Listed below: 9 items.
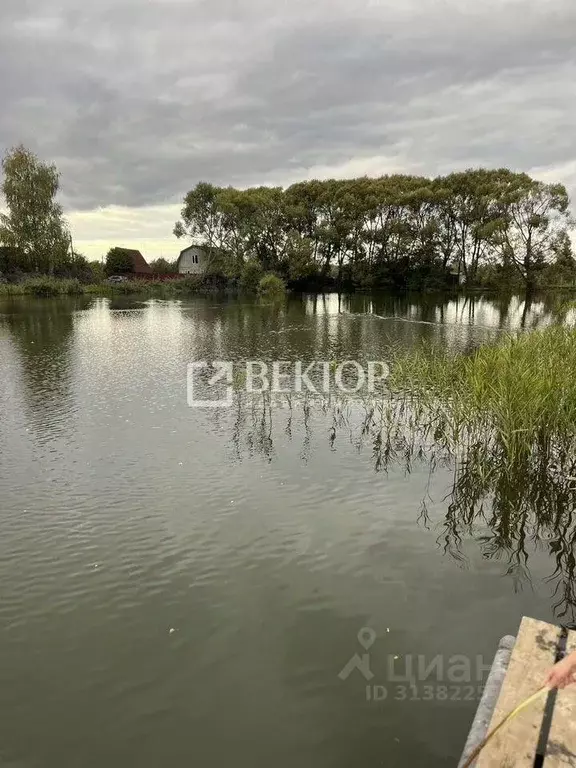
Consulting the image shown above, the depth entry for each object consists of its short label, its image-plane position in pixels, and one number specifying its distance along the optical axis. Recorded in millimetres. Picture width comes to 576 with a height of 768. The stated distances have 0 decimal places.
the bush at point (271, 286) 49375
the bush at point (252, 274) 54875
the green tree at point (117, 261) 68894
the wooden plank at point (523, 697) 2582
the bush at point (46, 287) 48281
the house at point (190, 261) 73000
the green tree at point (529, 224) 49844
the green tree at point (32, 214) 52344
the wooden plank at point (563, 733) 2520
